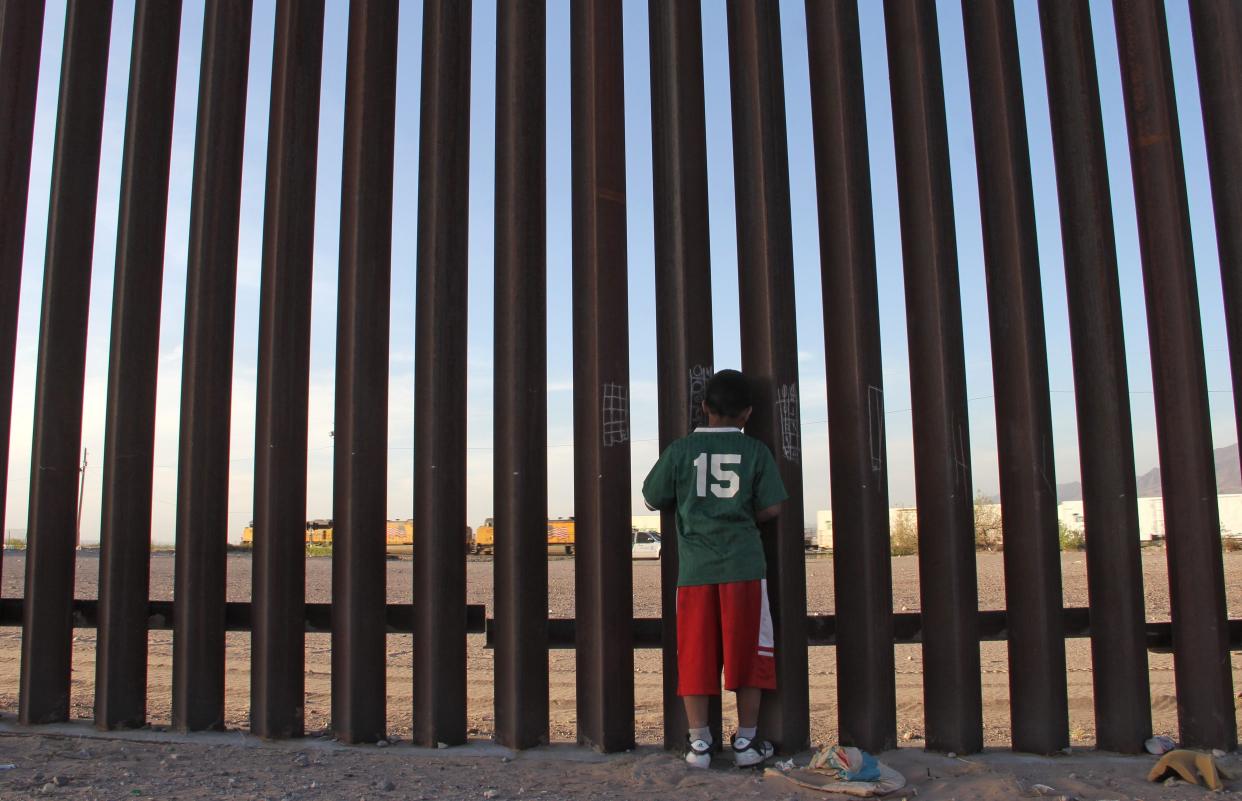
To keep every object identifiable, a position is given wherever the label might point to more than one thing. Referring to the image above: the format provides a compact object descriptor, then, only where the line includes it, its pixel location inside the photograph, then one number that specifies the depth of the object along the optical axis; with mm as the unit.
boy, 3506
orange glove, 3221
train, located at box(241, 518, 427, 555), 46875
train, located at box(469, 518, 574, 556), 40031
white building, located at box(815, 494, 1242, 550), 51094
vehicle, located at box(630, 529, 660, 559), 37678
